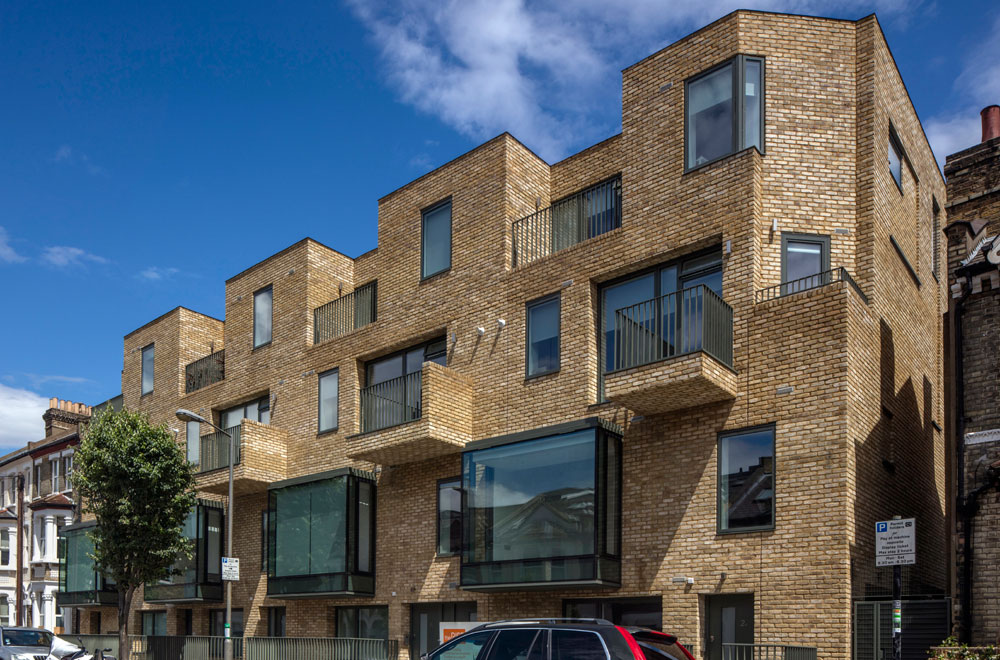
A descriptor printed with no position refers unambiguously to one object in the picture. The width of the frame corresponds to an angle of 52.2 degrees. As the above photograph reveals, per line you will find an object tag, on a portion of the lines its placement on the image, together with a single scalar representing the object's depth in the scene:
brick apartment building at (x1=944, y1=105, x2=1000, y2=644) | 15.48
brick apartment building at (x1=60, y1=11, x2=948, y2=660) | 17.92
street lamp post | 24.50
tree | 27.83
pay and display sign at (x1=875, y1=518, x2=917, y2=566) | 12.80
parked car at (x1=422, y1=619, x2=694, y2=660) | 11.70
